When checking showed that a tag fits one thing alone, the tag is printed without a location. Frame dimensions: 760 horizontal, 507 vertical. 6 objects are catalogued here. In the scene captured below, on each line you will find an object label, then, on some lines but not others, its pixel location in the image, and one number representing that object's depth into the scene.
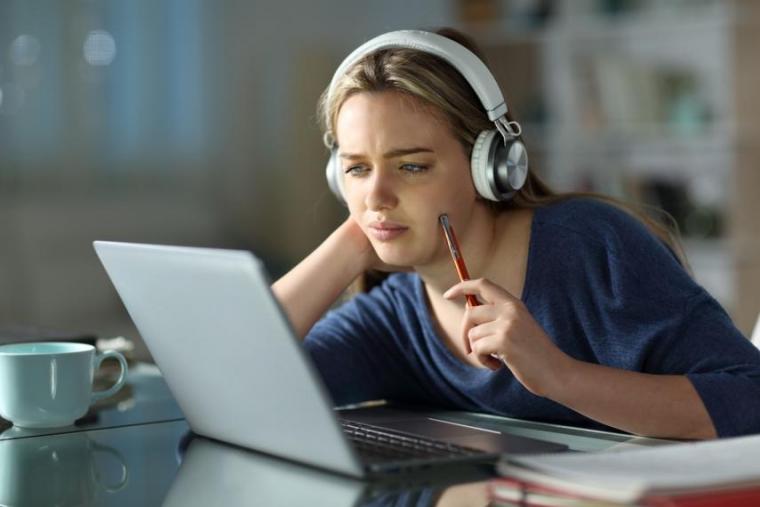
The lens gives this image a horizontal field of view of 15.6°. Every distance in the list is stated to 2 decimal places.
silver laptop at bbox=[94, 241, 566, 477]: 2.40
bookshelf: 5.73
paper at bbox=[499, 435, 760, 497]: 2.28
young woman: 2.61
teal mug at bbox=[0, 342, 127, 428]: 2.69
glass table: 2.40
